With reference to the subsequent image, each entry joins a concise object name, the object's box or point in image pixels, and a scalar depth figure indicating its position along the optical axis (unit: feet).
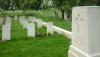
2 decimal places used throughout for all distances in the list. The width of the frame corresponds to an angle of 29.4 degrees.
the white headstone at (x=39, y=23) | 44.63
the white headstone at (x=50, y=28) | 34.04
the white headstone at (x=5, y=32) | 28.75
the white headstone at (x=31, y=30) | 31.81
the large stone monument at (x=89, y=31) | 14.65
